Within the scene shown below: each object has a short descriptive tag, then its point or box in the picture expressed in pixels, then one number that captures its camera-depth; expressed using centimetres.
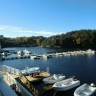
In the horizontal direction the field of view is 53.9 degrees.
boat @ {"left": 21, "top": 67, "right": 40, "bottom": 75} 2384
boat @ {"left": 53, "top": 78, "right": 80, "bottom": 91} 1725
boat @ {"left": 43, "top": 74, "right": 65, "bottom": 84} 1903
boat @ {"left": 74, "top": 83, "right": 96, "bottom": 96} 1527
